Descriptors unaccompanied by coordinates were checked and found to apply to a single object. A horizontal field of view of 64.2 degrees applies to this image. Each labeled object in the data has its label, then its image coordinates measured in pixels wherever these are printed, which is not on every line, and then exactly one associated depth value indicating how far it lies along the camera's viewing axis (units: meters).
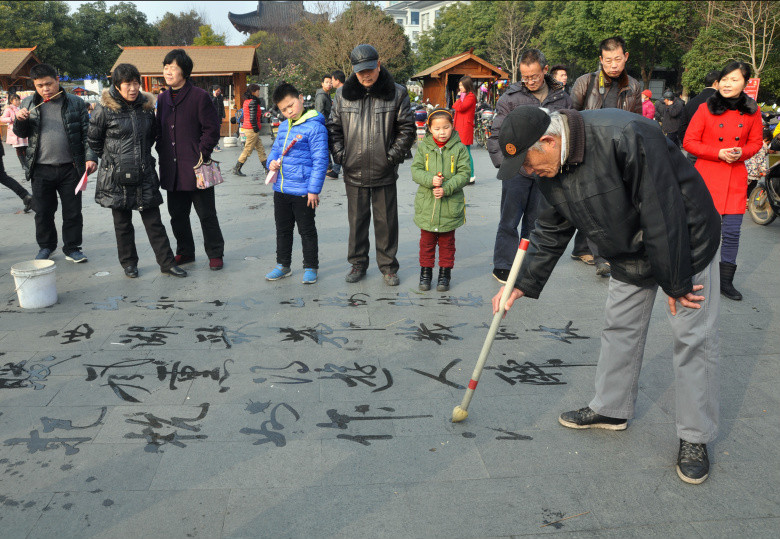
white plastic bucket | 4.66
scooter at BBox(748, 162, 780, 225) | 7.15
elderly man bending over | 2.34
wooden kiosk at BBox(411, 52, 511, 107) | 21.45
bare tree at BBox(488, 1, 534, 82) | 47.06
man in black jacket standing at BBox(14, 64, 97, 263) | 5.67
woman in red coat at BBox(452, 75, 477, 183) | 11.22
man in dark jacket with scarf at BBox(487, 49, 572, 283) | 5.11
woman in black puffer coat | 5.13
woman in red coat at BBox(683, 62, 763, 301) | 4.68
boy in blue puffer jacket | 5.16
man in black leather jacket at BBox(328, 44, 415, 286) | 5.02
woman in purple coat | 5.36
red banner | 13.90
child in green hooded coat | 4.92
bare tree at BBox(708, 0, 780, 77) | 25.78
